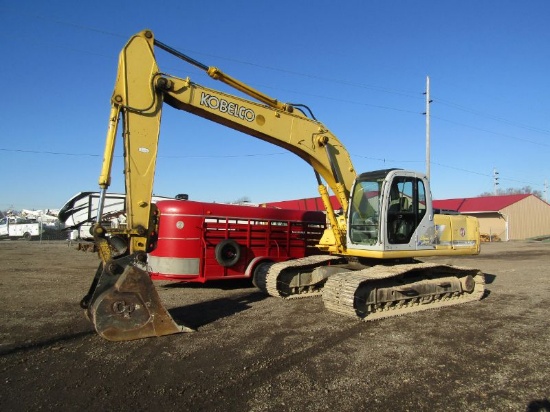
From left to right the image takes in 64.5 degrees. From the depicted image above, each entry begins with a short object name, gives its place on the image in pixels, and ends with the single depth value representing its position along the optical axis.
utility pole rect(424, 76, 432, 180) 25.02
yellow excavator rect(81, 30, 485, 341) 6.12
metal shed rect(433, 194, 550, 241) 39.78
